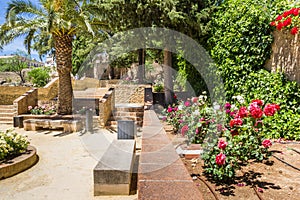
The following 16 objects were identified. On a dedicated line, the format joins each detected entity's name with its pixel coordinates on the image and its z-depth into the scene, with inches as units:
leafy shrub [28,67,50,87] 864.9
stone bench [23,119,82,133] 362.0
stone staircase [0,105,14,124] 446.6
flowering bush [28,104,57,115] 428.1
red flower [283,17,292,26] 199.6
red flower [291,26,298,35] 203.9
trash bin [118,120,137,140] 242.5
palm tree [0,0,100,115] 365.4
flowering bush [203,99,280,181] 115.7
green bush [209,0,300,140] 217.5
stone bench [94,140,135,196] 147.4
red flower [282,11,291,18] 197.1
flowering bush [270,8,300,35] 195.2
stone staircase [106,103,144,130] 395.2
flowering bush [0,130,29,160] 194.9
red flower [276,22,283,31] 207.8
